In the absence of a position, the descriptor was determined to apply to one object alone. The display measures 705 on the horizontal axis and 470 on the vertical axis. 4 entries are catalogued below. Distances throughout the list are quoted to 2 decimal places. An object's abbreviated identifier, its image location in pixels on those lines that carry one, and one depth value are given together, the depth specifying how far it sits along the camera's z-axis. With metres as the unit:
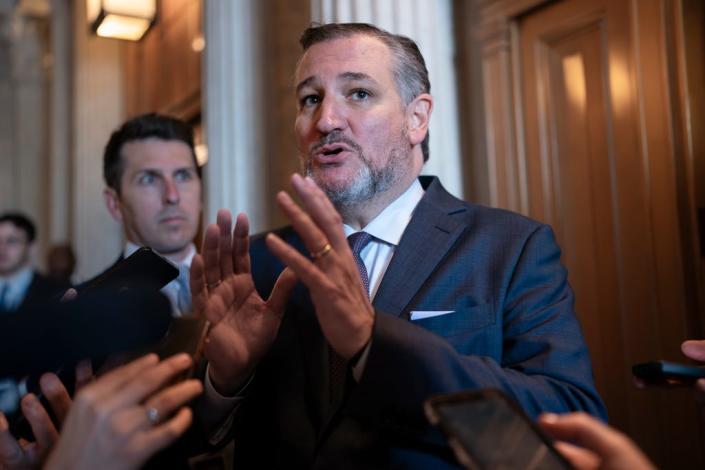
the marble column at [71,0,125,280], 6.88
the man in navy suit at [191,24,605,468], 1.38
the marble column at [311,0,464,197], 2.99
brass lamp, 4.39
